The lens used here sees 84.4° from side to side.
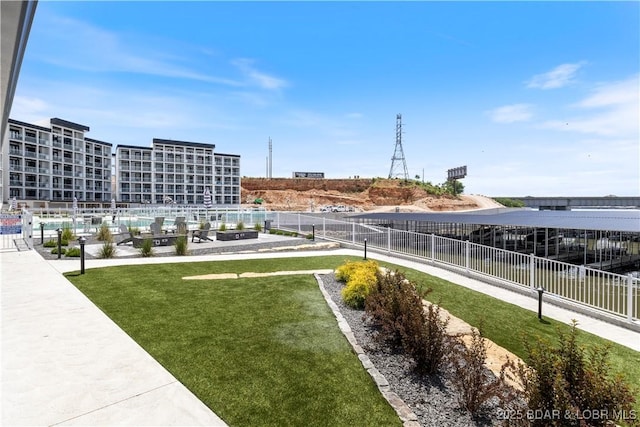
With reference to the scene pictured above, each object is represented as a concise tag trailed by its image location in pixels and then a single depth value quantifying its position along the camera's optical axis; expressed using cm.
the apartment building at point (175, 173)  7725
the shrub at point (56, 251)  1405
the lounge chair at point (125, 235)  1733
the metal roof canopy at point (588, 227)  1557
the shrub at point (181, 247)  1481
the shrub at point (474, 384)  411
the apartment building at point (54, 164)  5819
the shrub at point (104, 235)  1599
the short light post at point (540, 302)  850
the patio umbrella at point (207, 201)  2752
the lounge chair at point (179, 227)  1951
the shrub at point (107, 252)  1338
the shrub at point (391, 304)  580
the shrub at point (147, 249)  1416
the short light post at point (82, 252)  1038
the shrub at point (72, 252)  1353
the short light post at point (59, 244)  1300
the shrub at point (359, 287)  785
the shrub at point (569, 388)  318
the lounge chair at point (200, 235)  1931
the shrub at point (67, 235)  1734
